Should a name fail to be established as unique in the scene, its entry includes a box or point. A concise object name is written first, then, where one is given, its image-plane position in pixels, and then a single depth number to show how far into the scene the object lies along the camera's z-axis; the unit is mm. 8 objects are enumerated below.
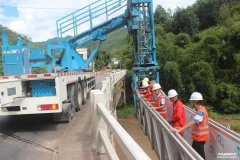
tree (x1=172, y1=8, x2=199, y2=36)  33414
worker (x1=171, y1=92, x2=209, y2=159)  3895
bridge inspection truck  5300
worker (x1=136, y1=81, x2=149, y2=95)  8607
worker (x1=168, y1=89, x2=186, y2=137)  4525
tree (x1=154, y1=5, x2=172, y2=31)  36097
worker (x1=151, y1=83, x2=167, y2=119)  5696
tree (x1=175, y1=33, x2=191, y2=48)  27880
